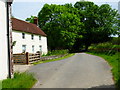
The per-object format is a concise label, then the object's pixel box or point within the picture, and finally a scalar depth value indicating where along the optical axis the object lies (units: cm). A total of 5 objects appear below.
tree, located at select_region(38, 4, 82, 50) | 4331
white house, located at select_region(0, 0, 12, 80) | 862
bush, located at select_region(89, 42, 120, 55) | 2183
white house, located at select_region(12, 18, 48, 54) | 2574
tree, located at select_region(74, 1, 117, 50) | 5306
